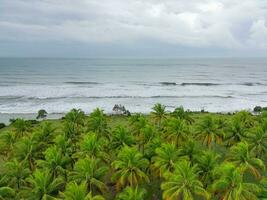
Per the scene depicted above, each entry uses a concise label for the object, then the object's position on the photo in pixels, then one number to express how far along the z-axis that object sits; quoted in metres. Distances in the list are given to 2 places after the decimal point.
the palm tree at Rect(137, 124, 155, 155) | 34.90
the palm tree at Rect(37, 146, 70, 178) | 28.25
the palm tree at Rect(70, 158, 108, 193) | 26.46
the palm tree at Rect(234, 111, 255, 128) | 40.31
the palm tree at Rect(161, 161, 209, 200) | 24.55
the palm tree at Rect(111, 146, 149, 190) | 27.84
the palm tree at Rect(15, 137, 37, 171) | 31.17
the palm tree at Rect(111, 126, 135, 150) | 33.52
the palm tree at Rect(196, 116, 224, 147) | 35.29
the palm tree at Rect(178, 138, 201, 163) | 30.86
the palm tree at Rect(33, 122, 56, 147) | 34.41
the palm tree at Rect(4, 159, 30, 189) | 27.16
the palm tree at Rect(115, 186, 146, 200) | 23.13
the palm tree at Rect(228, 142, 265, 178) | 28.31
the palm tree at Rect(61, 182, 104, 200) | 22.63
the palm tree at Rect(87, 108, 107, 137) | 37.13
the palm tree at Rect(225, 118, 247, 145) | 35.76
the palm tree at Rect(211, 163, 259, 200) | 23.85
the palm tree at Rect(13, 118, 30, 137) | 38.36
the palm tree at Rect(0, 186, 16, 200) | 24.44
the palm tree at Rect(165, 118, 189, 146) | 34.55
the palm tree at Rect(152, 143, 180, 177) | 28.68
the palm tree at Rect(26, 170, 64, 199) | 24.55
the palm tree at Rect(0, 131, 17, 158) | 34.63
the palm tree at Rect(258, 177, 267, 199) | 25.68
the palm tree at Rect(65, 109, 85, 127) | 40.29
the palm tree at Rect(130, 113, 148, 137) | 37.63
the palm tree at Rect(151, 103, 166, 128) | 41.73
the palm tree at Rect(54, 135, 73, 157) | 31.38
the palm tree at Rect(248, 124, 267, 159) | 32.28
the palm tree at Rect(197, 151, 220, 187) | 28.04
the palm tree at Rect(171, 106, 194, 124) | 41.32
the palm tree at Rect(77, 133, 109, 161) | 30.43
